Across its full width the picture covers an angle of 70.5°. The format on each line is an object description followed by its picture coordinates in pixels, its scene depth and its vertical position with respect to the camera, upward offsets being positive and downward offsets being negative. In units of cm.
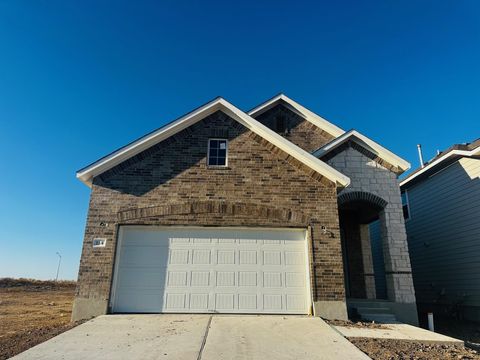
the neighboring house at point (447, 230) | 1242 +223
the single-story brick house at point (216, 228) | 920 +148
